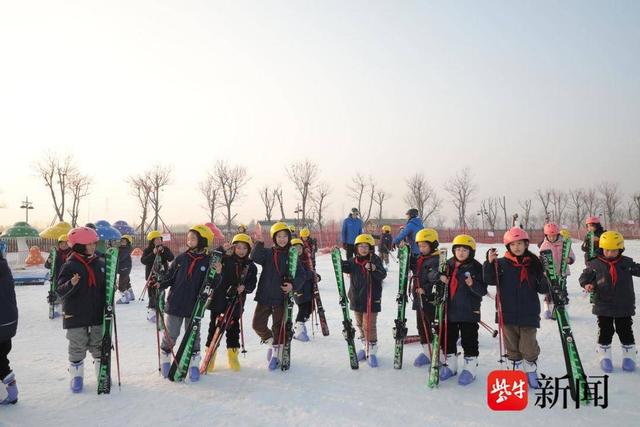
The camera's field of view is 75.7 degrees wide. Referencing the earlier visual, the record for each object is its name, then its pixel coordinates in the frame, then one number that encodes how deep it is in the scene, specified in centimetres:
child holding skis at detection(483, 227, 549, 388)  471
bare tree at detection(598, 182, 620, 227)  7594
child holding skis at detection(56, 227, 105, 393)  468
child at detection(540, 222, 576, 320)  855
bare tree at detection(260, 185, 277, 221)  5698
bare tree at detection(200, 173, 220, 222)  4948
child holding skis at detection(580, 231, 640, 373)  524
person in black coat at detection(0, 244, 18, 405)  426
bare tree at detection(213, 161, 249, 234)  4756
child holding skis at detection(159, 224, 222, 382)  515
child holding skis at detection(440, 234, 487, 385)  492
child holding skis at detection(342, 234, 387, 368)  572
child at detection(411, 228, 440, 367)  550
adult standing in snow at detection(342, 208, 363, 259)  1134
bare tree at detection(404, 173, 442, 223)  5959
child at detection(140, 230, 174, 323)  880
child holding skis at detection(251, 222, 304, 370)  566
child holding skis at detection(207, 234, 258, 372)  557
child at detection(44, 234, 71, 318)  895
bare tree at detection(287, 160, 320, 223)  4977
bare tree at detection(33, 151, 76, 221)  3794
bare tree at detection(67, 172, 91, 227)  3934
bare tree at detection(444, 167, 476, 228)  5799
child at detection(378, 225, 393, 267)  1831
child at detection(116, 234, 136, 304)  1130
